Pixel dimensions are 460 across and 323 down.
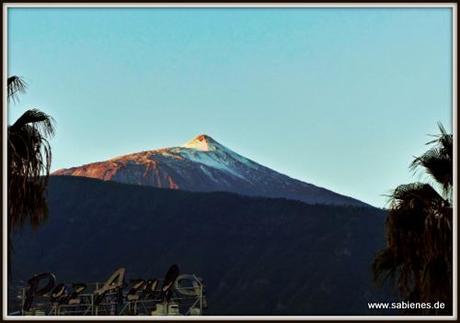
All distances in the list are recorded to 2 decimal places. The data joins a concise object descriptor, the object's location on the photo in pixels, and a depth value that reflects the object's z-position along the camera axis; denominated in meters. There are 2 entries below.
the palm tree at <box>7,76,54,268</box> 26.38
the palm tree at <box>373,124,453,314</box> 31.28
